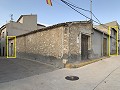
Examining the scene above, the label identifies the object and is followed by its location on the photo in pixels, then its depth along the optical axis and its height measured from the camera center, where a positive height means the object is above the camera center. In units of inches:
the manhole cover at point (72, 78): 171.9 -64.3
